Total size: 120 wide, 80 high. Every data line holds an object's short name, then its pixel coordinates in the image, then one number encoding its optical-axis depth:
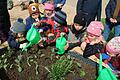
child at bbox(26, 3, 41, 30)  2.63
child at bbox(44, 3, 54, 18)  2.72
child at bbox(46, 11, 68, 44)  2.45
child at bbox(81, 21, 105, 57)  2.21
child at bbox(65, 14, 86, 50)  2.49
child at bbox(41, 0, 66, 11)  3.04
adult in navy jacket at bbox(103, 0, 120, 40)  2.66
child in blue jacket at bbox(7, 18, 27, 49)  2.30
